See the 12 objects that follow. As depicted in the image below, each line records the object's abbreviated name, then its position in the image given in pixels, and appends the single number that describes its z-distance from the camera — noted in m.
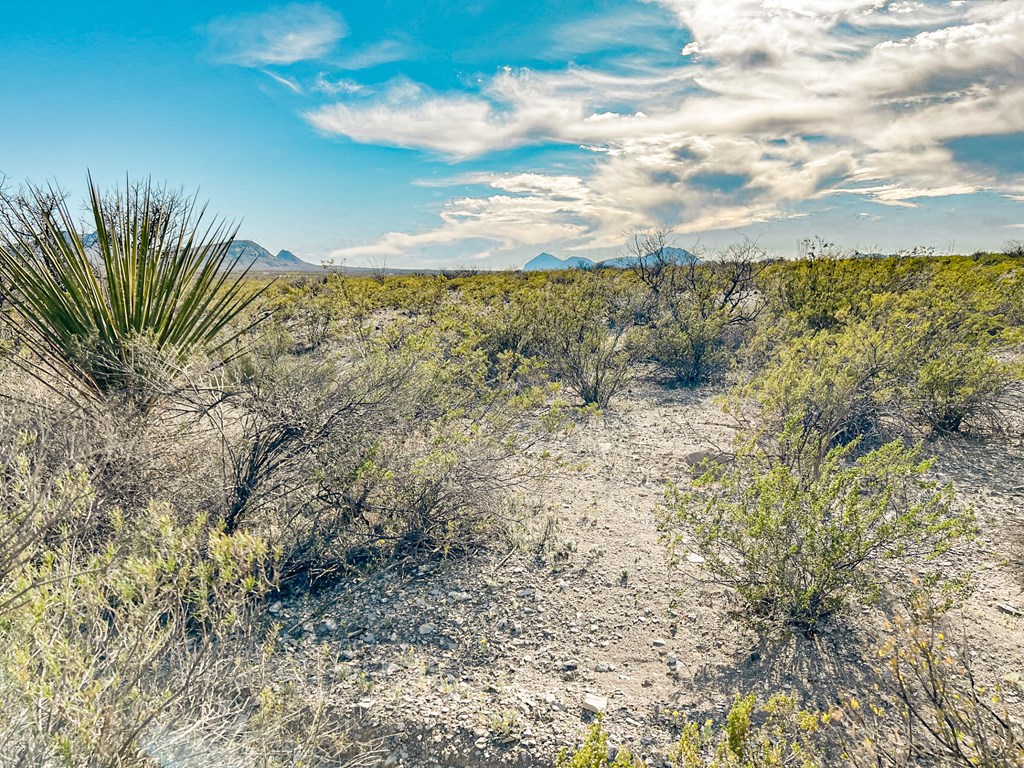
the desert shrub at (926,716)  1.97
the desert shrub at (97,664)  1.72
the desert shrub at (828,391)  5.96
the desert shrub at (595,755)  1.82
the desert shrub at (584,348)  9.05
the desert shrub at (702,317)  10.34
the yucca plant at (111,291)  4.07
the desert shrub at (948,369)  6.52
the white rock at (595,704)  3.00
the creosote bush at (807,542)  3.40
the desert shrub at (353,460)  3.80
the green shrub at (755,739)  1.98
